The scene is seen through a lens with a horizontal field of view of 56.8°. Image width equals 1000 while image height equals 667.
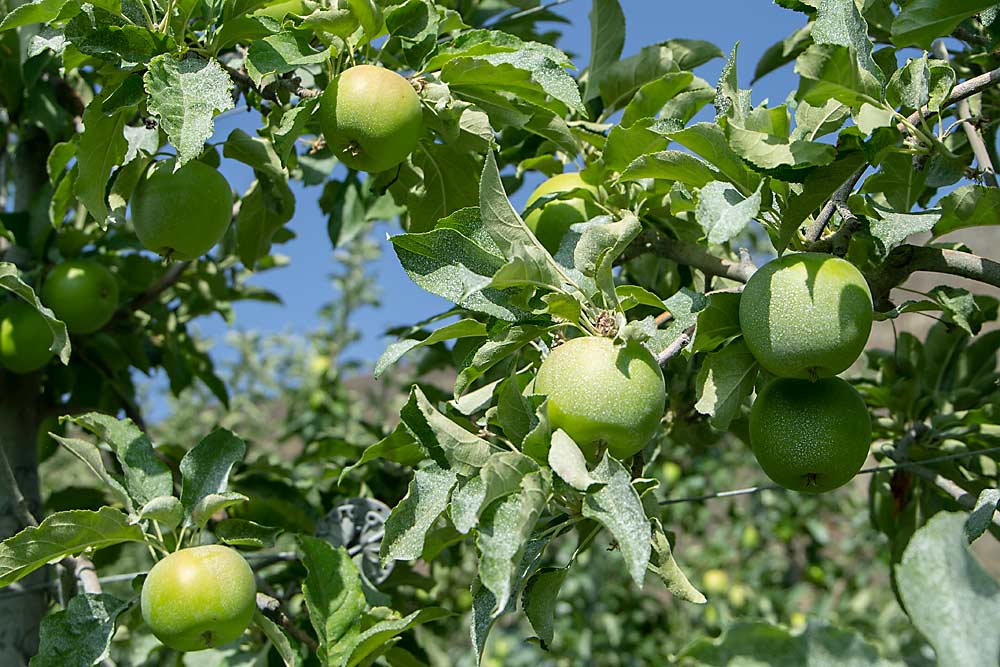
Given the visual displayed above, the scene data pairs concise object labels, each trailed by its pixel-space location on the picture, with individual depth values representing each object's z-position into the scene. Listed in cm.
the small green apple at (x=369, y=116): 107
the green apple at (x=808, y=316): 83
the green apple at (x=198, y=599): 107
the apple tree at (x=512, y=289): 84
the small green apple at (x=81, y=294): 169
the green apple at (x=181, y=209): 121
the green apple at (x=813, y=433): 93
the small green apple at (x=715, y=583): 395
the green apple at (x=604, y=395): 82
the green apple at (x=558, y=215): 125
